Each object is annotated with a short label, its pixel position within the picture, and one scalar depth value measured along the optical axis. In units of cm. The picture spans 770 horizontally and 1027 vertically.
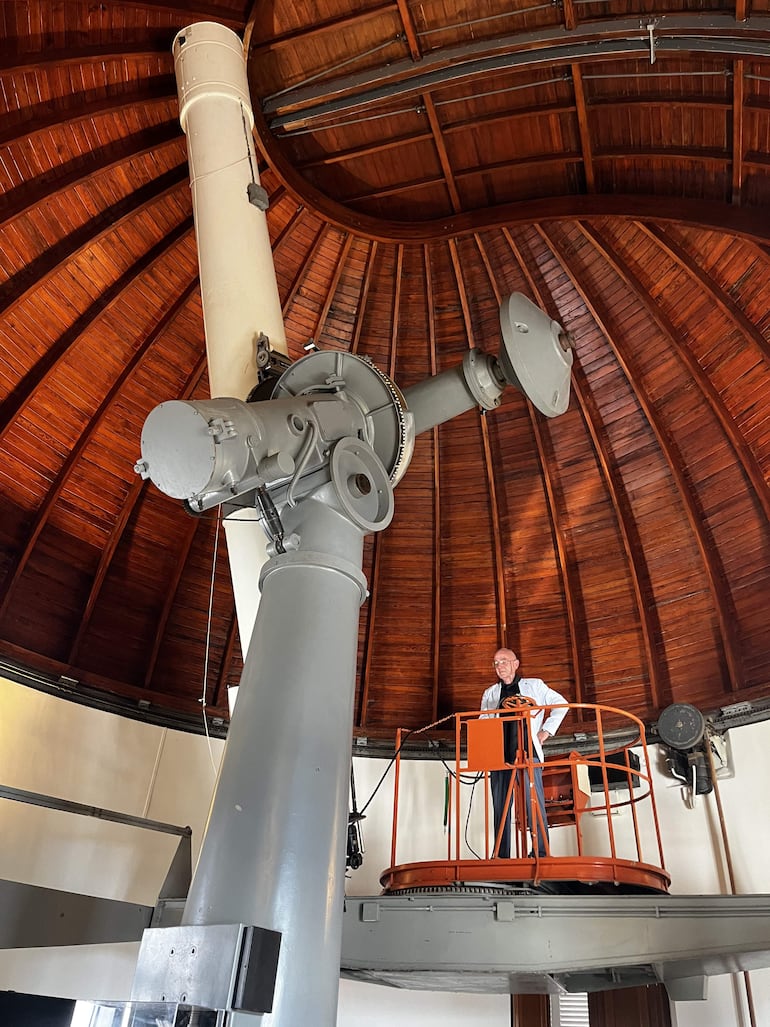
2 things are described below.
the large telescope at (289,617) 255
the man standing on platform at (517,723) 622
